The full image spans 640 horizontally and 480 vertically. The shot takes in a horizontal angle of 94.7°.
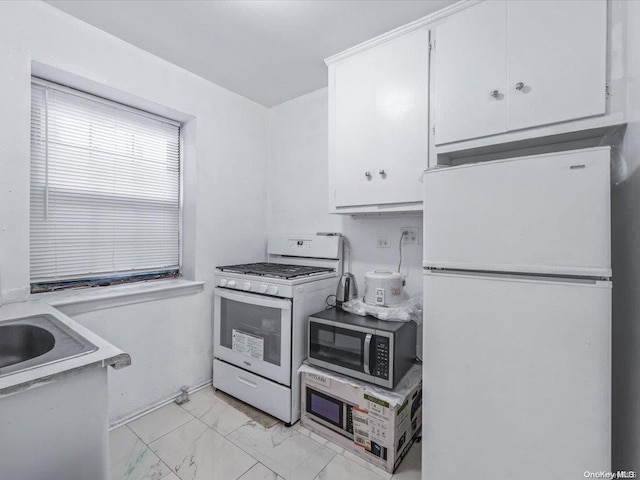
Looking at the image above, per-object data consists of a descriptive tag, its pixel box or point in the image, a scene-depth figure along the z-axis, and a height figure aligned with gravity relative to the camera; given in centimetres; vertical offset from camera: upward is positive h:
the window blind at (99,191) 176 +32
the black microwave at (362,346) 162 -62
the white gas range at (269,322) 192 -59
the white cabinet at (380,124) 173 +74
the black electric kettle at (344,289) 214 -36
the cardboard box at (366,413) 159 -101
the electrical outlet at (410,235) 210 +4
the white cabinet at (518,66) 125 +82
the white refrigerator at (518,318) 106 -31
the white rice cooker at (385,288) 187 -31
